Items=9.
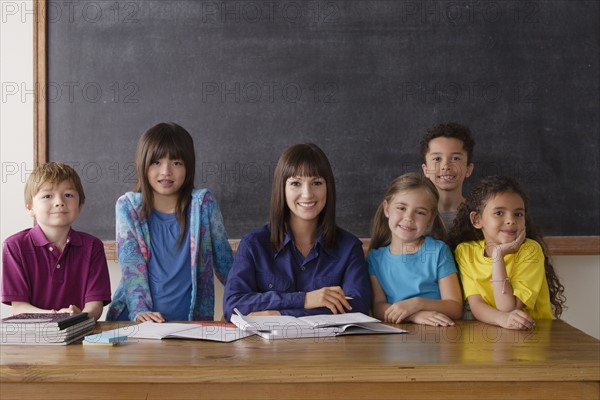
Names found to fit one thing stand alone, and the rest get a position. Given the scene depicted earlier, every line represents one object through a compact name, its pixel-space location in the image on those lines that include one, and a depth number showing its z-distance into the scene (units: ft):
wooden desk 4.96
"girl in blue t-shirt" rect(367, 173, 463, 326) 7.60
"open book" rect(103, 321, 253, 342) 6.00
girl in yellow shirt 7.25
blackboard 10.11
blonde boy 7.73
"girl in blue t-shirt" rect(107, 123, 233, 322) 8.57
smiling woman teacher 7.37
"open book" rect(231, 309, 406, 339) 6.13
